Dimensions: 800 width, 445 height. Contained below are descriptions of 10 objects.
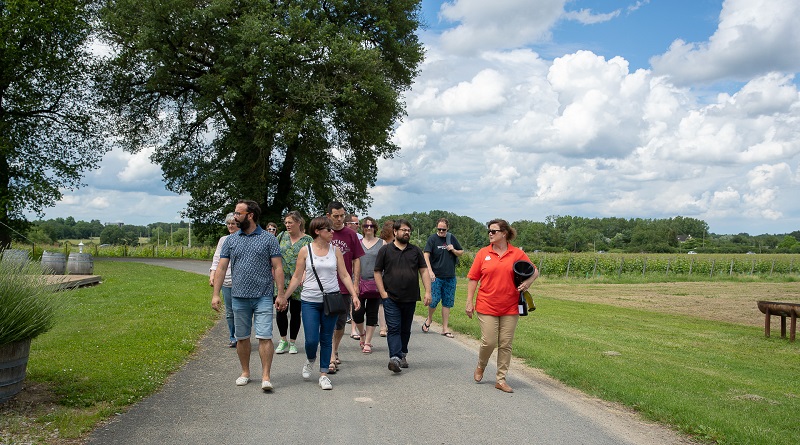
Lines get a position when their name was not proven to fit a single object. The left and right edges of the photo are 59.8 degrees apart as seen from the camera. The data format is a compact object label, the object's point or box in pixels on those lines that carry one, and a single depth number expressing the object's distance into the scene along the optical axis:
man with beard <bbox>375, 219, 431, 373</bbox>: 8.90
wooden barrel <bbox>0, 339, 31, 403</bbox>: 6.14
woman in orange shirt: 7.96
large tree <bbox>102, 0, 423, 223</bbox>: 31.25
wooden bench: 15.55
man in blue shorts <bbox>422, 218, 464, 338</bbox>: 11.92
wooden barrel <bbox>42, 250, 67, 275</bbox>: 21.50
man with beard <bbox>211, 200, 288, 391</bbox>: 7.47
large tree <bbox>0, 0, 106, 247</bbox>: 31.88
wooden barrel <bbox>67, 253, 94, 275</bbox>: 22.58
